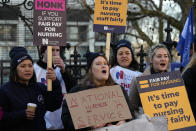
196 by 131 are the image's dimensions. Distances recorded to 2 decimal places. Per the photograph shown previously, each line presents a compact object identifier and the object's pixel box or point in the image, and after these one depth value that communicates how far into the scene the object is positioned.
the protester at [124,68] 5.32
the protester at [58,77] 5.22
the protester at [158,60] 4.77
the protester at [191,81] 4.41
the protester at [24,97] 3.93
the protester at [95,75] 3.94
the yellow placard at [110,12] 5.20
